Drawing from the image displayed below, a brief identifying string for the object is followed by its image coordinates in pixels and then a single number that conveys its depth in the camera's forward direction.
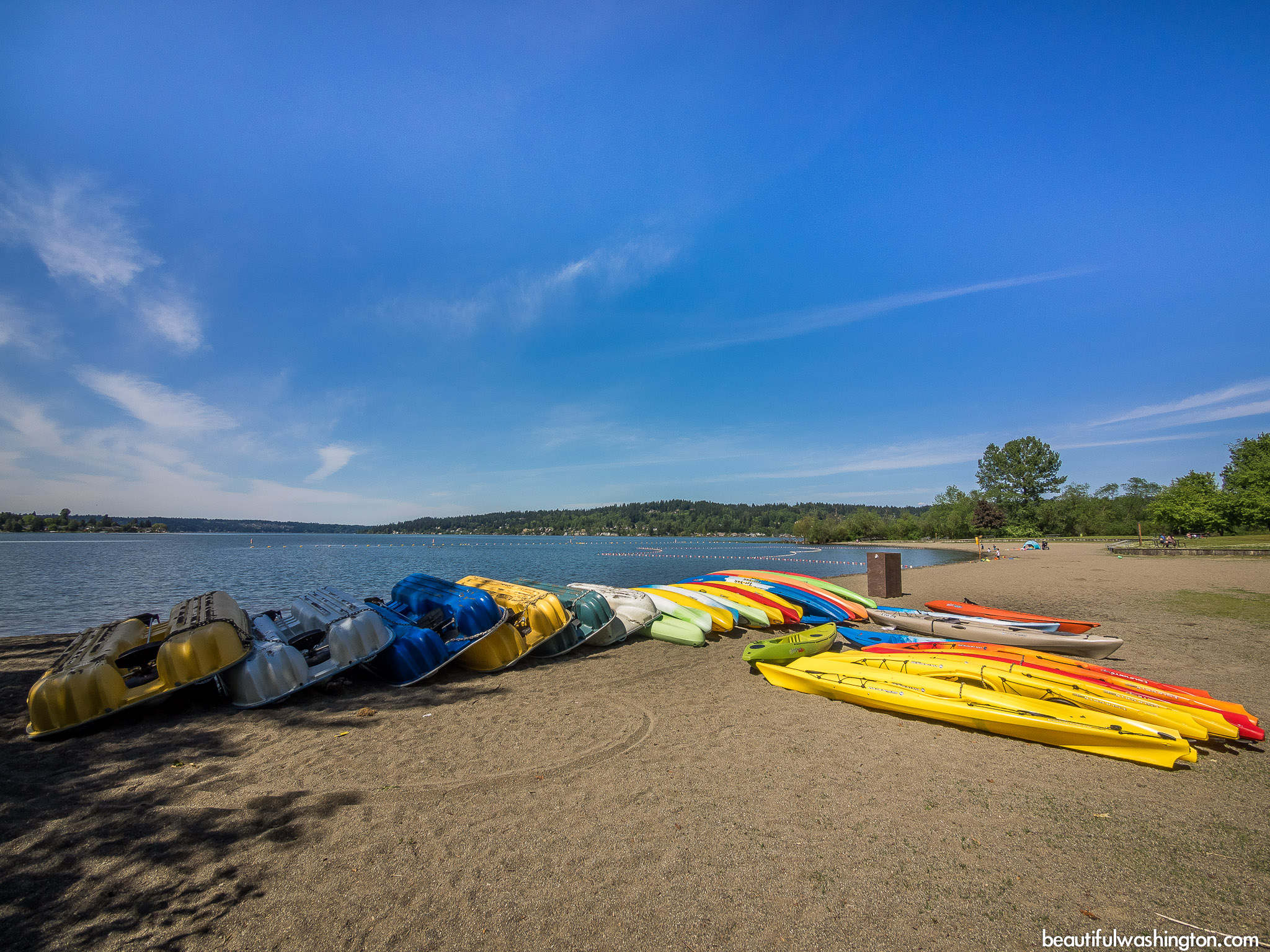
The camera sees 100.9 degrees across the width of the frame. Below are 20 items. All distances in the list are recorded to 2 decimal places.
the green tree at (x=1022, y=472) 82.69
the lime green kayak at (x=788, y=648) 8.59
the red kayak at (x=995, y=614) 9.88
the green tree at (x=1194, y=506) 48.84
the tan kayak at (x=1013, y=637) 8.65
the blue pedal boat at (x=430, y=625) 7.97
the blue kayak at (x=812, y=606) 12.19
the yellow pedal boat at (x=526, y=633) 8.73
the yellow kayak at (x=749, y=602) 12.22
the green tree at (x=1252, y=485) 45.59
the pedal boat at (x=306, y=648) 6.86
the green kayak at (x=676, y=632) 10.92
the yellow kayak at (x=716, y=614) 11.78
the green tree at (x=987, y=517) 77.19
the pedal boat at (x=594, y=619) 10.45
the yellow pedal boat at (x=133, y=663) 5.79
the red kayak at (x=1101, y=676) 5.45
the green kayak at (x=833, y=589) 13.30
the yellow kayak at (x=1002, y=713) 5.02
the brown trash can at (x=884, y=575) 16.56
